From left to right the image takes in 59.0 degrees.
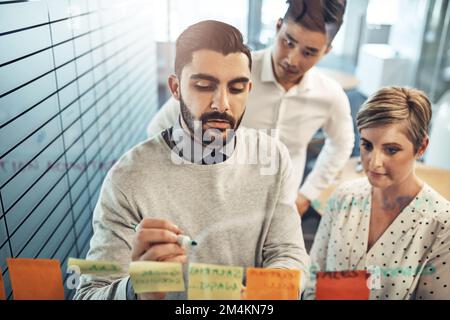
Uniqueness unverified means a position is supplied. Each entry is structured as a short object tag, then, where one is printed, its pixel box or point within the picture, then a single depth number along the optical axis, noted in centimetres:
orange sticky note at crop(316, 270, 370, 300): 72
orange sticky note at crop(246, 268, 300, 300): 69
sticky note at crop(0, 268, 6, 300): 69
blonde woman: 71
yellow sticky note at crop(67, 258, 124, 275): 68
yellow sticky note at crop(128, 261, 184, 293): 66
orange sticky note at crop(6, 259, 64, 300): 69
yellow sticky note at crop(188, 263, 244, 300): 69
